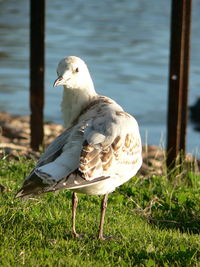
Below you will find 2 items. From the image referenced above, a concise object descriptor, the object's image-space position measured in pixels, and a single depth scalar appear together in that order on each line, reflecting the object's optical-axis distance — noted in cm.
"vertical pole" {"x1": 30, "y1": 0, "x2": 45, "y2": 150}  1855
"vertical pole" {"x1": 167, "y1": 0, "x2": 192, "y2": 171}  1723
